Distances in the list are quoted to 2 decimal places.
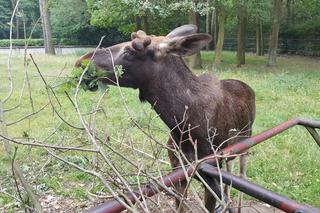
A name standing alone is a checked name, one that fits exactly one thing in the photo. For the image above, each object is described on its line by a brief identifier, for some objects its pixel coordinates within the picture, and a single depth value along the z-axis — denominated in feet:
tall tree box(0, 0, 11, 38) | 189.47
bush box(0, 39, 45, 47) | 162.40
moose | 11.88
